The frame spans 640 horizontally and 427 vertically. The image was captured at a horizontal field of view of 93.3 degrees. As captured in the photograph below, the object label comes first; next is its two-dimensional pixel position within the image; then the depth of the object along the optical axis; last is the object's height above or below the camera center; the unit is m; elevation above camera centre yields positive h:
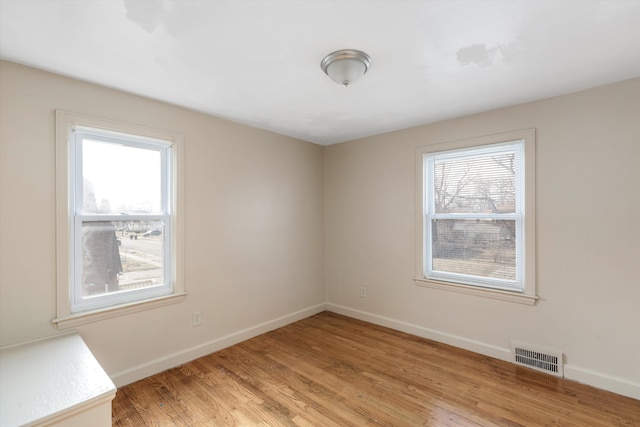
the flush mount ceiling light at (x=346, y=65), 1.88 +0.95
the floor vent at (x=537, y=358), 2.55 -1.28
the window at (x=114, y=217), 2.21 -0.04
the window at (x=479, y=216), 2.77 -0.04
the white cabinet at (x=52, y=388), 1.42 -0.92
